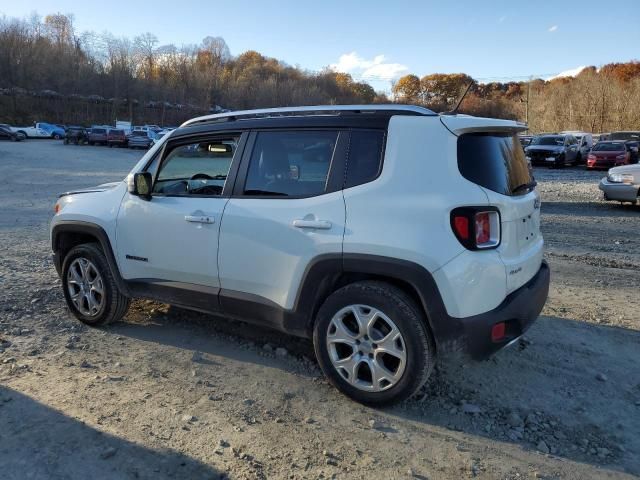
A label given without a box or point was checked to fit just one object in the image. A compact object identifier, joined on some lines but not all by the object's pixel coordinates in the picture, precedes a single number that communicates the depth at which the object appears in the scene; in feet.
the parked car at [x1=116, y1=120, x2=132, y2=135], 142.18
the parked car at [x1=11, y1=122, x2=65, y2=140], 167.63
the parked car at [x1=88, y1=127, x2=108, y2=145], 141.08
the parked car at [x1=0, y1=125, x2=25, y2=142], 152.05
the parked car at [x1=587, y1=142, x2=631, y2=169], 82.64
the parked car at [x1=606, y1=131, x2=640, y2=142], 113.88
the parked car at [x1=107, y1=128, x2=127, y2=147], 139.74
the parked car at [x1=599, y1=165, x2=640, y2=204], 39.47
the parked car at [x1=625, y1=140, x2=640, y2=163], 87.97
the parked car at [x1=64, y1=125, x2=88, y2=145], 144.56
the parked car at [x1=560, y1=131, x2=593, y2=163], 97.40
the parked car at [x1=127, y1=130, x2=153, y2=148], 134.82
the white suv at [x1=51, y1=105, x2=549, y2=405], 10.13
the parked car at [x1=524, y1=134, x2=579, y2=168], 89.45
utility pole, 225.35
